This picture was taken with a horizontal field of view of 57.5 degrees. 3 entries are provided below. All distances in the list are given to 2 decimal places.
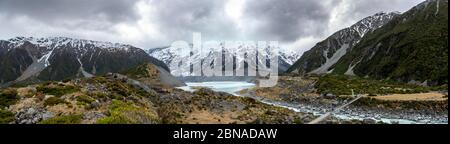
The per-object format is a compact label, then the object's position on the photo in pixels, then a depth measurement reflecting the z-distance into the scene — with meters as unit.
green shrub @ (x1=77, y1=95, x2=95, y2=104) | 28.88
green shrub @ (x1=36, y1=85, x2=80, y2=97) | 31.99
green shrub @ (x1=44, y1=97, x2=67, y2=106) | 27.15
